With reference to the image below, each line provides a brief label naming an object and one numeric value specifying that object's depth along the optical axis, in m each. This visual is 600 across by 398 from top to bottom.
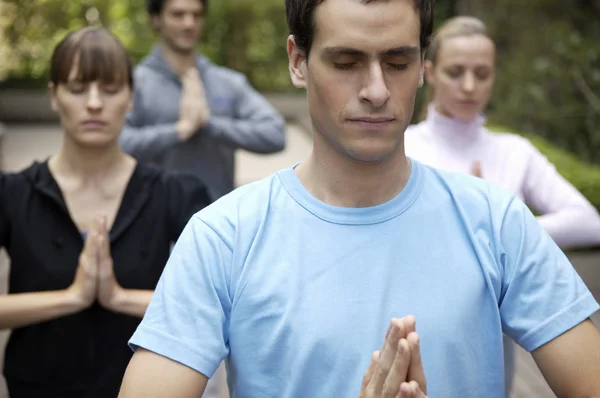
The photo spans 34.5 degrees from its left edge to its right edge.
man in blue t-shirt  2.00
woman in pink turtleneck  3.72
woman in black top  3.06
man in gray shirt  4.77
